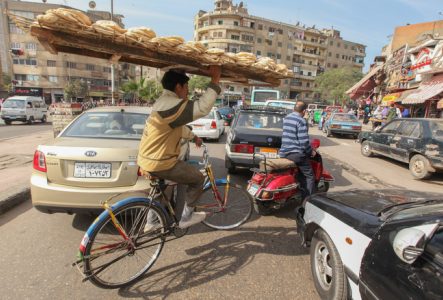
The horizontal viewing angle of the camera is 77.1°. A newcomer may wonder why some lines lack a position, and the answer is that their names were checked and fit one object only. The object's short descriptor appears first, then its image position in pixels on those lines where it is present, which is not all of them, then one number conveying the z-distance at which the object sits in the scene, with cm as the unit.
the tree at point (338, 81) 5012
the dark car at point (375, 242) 154
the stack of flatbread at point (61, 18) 209
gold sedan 325
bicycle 254
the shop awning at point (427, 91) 1523
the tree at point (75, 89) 5191
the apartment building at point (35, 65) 5303
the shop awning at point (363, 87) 2921
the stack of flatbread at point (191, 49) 258
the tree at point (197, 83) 4916
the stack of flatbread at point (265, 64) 297
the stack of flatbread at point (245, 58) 287
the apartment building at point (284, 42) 6438
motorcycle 422
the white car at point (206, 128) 1232
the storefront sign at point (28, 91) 5125
